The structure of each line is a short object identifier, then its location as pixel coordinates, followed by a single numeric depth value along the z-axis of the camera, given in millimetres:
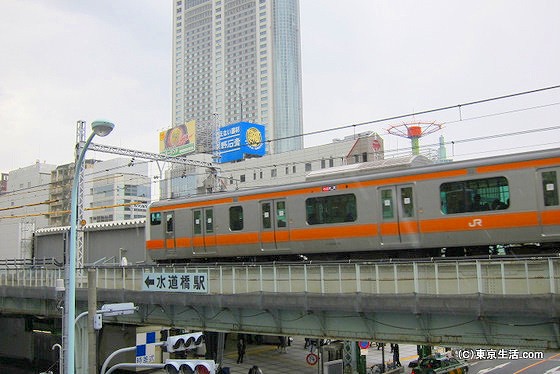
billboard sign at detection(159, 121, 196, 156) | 90688
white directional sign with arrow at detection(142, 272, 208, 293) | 18975
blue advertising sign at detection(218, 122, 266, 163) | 79250
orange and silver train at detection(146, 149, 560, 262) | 15438
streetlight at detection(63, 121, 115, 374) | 12383
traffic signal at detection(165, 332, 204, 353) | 9812
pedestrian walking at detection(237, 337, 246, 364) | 34469
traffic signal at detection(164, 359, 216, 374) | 8727
